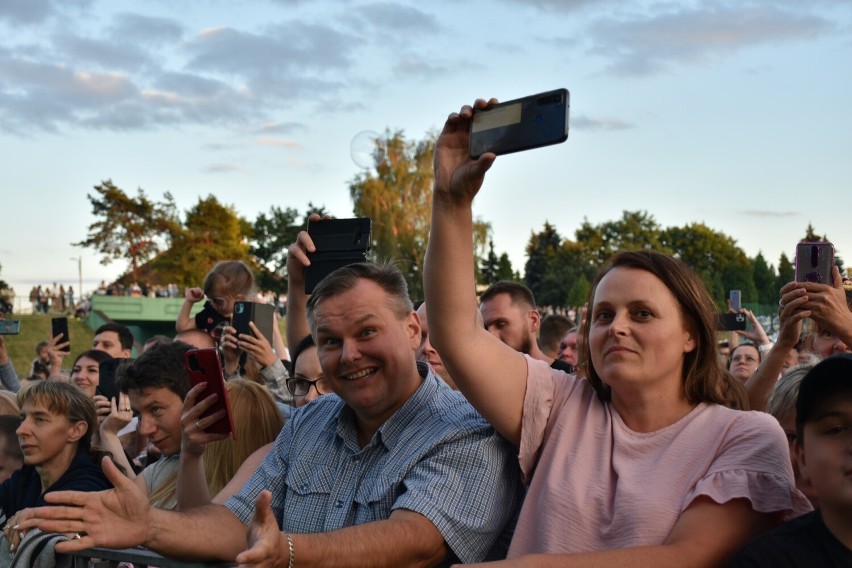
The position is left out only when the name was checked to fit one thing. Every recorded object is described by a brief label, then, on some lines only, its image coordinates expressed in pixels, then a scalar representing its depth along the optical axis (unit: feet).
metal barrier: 9.59
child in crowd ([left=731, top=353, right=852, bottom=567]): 7.25
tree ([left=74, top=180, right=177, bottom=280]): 221.05
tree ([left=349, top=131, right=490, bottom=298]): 166.91
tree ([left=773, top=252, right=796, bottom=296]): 285.84
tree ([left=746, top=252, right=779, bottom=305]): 283.38
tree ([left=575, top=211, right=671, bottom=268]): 294.25
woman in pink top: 7.91
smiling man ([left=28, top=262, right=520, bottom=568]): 8.48
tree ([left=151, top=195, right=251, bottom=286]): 214.28
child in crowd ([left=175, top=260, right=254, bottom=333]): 21.17
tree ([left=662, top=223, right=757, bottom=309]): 298.15
